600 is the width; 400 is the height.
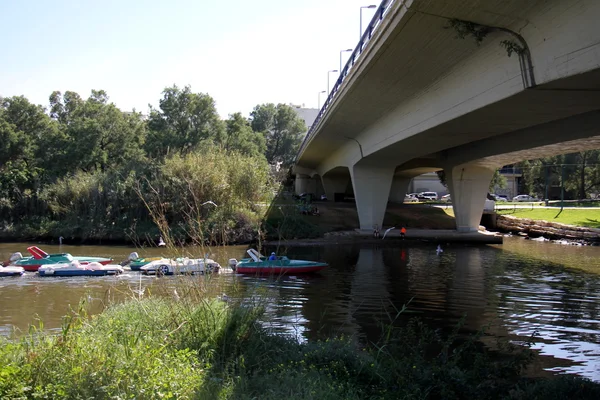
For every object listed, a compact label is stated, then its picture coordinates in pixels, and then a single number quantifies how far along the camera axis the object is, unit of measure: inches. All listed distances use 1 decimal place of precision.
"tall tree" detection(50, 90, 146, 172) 1915.6
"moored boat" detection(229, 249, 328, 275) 815.7
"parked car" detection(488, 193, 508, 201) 3209.2
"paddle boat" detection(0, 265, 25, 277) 846.5
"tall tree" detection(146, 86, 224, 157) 2129.7
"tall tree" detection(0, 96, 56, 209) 1701.5
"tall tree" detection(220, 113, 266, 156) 2438.4
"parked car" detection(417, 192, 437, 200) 3290.8
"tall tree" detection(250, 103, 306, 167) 3971.5
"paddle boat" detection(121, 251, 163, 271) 890.3
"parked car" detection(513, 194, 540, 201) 3230.8
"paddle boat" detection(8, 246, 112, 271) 894.4
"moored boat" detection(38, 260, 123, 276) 842.8
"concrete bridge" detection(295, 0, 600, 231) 386.9
